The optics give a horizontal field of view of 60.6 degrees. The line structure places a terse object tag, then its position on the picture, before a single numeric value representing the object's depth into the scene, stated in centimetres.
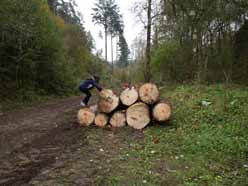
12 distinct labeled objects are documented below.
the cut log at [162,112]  592
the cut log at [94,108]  661
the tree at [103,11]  3289
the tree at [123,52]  3893
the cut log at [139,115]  601
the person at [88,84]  711
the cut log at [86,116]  639
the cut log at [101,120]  630
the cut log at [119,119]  617
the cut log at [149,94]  605
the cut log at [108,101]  617
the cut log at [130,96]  614
